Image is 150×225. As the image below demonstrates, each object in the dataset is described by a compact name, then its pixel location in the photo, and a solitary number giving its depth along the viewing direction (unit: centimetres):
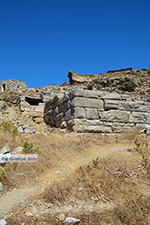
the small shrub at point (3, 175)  346
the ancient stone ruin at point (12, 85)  1736
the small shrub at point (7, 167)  372
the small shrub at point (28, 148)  464
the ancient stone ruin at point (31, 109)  1053
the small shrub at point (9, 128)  632
